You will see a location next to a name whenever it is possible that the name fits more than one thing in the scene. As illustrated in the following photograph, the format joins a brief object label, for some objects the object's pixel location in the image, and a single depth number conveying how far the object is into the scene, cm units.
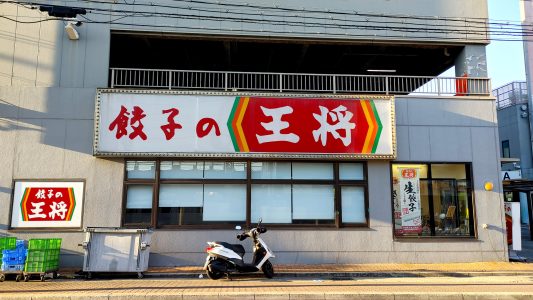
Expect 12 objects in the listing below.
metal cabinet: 1074
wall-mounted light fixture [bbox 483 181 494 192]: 1318
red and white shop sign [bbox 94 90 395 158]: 1236
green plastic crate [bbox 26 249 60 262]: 1032
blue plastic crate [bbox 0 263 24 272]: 1034
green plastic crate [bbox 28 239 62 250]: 1040
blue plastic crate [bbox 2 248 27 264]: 1038
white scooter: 1032
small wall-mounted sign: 1220
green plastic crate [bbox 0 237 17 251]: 1090
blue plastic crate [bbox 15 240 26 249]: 1059
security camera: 1238
